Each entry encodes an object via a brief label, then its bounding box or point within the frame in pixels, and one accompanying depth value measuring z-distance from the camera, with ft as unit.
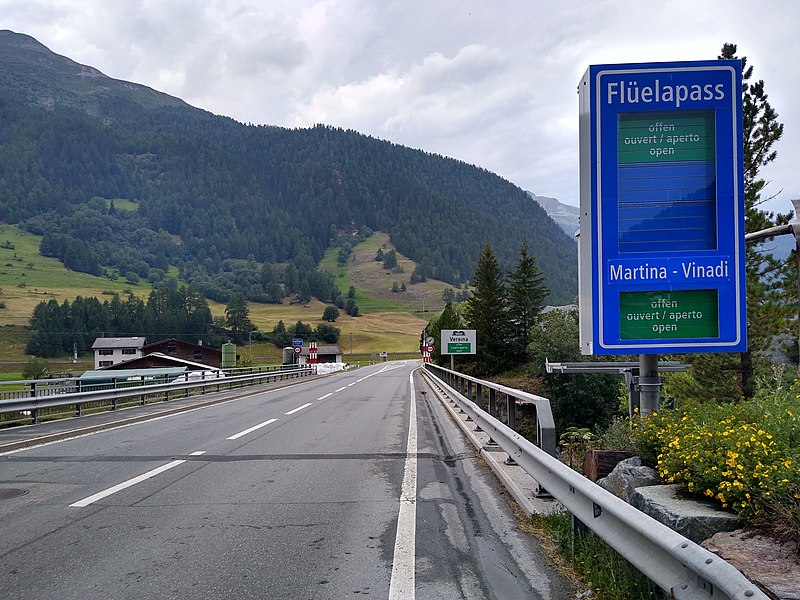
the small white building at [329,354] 404.61
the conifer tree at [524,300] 205.05
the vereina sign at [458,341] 138.41
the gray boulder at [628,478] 16.60
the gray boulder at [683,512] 13.08
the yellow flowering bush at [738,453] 12.54
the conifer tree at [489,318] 198.59
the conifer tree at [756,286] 81.35
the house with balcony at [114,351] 336.29
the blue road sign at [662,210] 22.25
